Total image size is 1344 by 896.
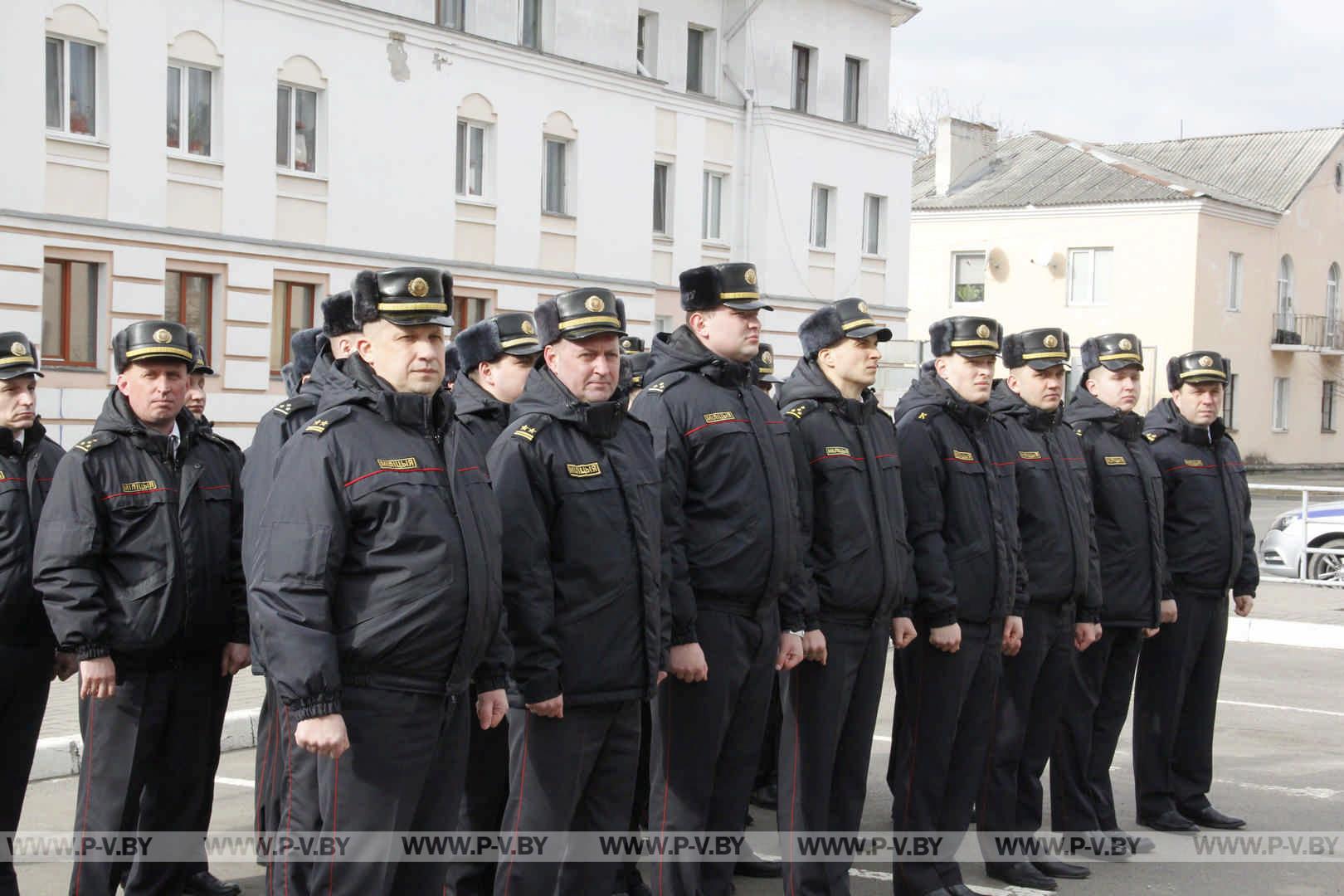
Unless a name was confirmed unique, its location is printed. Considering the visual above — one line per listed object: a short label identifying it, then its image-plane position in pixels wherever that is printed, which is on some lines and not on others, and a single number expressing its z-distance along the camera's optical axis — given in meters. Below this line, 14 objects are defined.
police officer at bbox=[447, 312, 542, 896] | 6.29
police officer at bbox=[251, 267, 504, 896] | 4.42
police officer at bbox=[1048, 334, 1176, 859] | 7.61
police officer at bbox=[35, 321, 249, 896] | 5.79
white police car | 18.31
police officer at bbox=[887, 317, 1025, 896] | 6.71
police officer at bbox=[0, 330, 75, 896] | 6.02
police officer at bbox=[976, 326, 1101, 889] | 7.15
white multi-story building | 21.14
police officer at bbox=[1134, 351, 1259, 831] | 8.18
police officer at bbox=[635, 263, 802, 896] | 6.04
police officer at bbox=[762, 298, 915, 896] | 6.33
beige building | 44.22
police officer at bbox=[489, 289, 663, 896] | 5.29
